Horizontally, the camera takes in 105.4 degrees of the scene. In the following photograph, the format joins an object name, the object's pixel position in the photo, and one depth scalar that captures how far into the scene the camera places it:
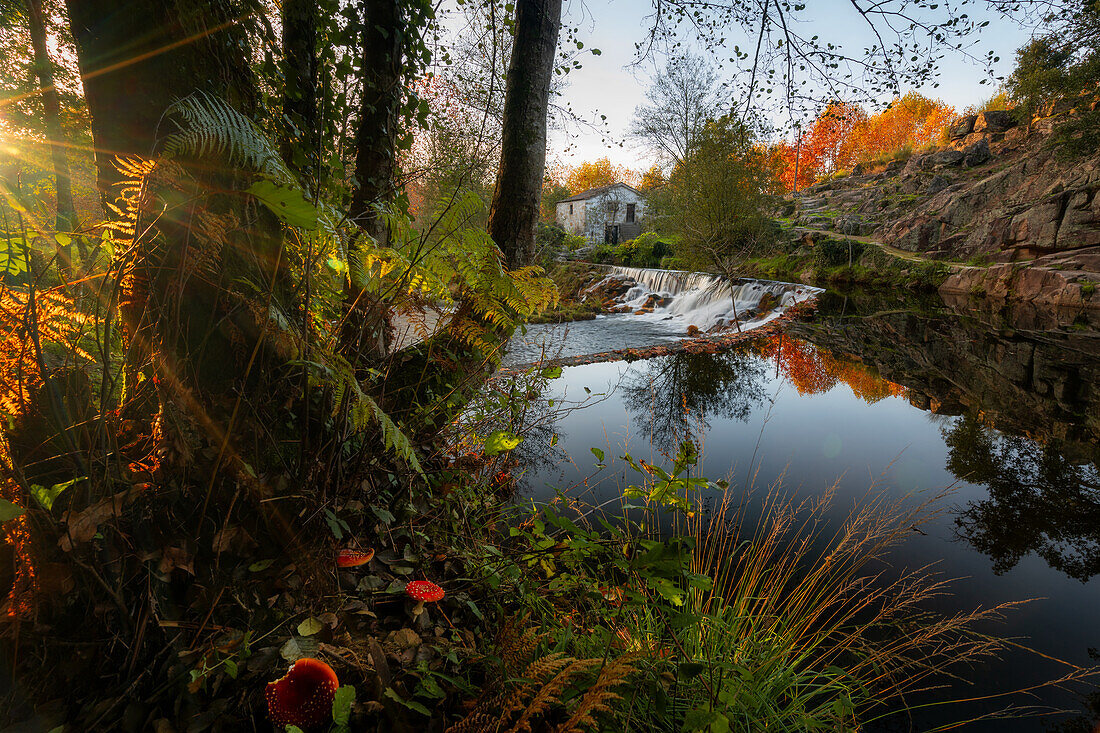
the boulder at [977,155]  19.94
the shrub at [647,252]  23.36
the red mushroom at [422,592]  1.43
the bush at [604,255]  26.05
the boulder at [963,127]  23.20
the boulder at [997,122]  21.12
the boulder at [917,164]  22.14
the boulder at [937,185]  19.11
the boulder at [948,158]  20.77
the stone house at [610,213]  33.56
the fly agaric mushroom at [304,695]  0.97
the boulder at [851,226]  20.58
